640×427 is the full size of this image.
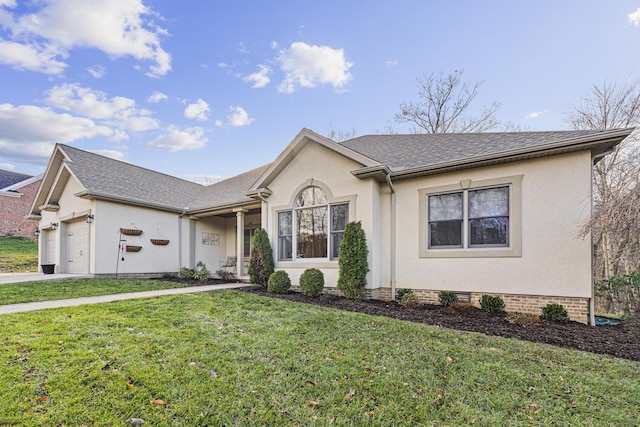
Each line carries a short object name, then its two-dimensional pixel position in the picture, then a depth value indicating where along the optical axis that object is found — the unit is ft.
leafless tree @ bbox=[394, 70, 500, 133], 66.39
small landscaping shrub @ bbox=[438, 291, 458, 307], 24.56
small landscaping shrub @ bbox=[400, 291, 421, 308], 24.94
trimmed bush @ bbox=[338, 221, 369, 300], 26.68
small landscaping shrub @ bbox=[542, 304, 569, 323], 20.70
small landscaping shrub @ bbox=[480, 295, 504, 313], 22.81
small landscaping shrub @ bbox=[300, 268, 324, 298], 27.71
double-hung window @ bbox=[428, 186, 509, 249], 24.02
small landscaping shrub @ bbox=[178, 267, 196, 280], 42.24
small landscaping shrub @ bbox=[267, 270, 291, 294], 29.66
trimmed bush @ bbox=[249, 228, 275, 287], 32.83
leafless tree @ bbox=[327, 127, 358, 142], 79.51
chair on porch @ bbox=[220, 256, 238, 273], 48.14
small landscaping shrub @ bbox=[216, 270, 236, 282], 41.66
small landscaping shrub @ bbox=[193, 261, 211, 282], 40.34
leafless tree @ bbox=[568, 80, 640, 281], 24.46
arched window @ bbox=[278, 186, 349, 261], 30.09
